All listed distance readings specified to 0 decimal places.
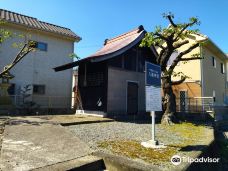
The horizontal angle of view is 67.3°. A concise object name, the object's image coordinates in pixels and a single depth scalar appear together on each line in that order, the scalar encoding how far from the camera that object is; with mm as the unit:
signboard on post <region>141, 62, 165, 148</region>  4727
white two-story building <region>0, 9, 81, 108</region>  12247
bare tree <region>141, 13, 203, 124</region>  8729
